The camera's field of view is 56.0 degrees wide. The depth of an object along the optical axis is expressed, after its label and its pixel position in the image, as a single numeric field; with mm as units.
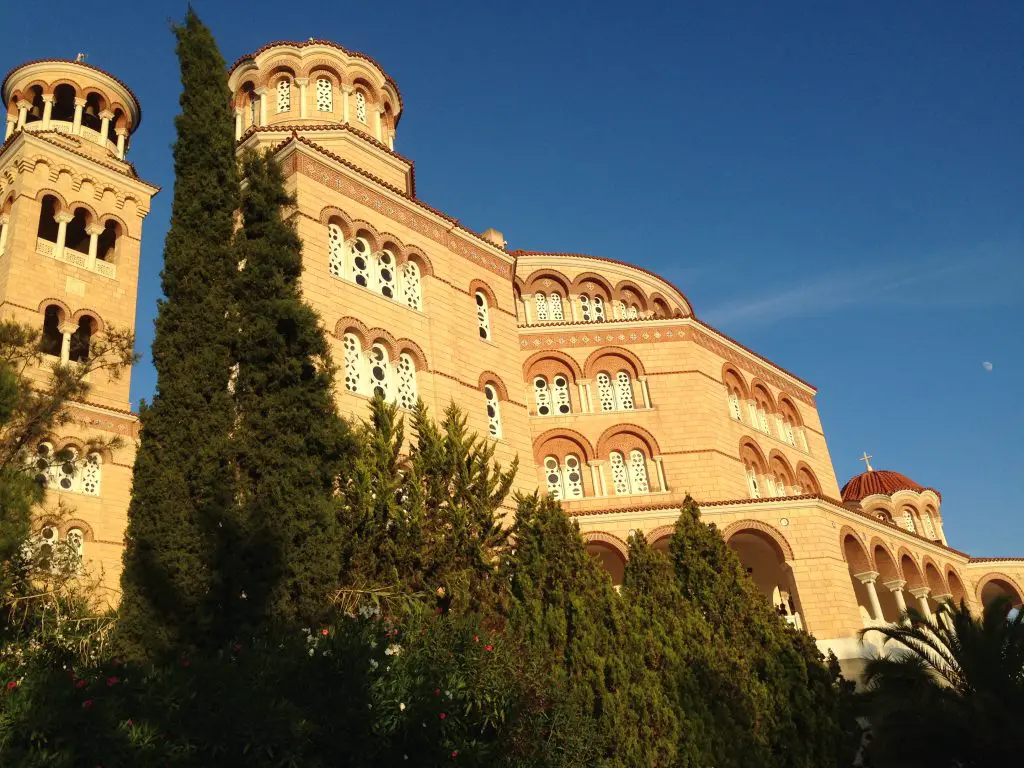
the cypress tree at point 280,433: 11445
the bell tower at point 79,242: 21859
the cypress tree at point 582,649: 11594
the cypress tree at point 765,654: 13211
